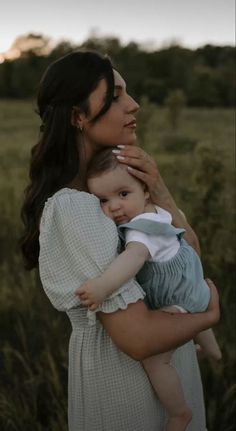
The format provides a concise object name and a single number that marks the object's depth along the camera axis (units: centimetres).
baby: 226
